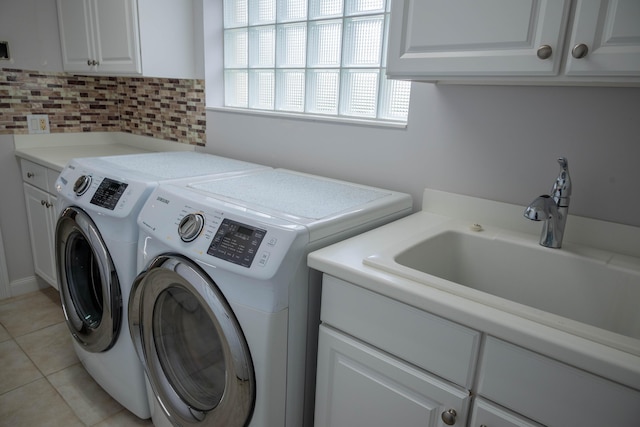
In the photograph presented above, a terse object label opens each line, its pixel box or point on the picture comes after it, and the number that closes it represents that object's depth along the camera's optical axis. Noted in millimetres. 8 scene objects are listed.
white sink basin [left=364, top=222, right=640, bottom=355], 1073
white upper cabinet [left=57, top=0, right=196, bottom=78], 2107
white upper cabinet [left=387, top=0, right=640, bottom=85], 873
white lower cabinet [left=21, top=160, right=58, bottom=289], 2373
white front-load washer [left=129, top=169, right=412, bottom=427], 1118
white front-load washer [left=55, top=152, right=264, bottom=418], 1519
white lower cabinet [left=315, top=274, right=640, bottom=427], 788
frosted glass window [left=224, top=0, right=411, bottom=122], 1737
